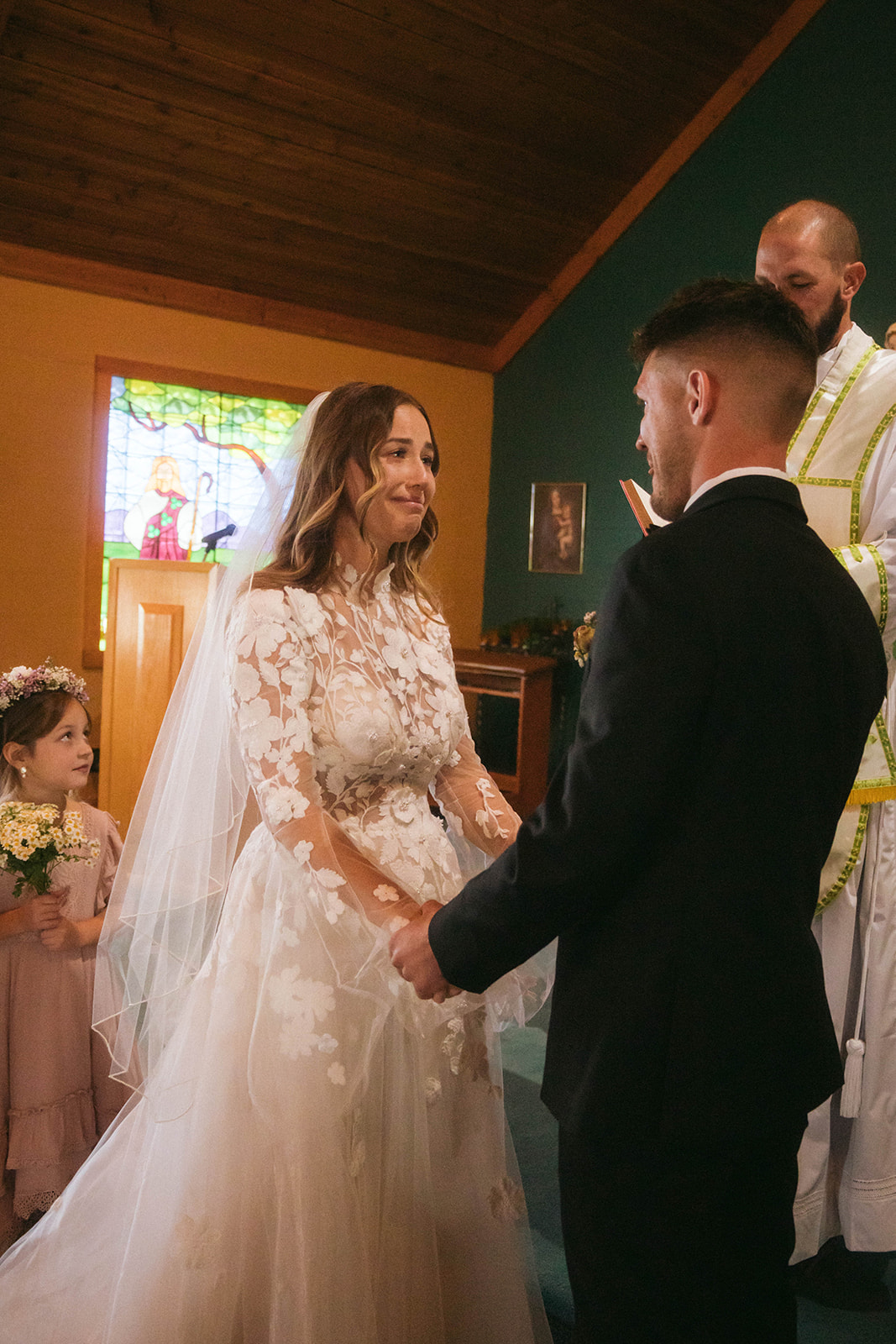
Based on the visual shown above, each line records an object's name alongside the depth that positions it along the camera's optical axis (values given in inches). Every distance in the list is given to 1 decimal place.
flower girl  95.7
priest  89.2
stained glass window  270.7
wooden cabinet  273.6
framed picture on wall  306.0
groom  51.3
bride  68.6
